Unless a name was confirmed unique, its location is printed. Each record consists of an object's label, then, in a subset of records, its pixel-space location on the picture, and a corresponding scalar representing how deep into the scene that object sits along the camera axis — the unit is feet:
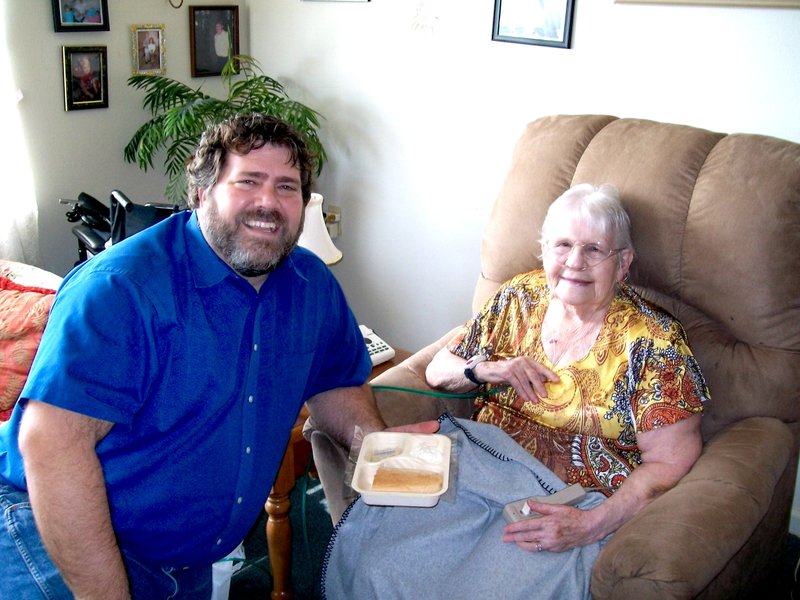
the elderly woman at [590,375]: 5.00
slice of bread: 4.60
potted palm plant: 9.11
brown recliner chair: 5.08
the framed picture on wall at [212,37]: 10.32
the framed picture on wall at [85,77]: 9.25
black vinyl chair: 7.30
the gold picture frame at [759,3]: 6.19
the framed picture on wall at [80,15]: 8.97
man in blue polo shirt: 3.91
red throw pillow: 6.54
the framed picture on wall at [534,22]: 7.48
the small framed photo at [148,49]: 9.80
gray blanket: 4.57
